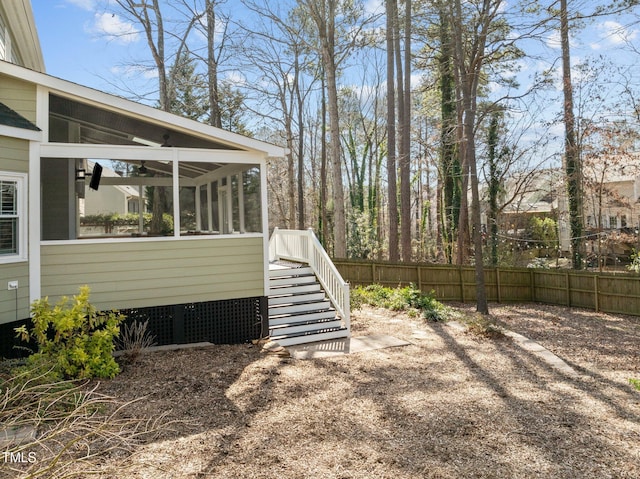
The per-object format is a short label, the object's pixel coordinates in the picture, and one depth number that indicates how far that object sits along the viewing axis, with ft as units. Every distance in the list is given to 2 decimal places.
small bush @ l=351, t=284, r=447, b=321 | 31.54
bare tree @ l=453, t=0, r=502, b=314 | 32.81
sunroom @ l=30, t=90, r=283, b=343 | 19.92
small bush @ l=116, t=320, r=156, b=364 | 18.68
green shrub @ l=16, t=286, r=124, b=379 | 15.52
